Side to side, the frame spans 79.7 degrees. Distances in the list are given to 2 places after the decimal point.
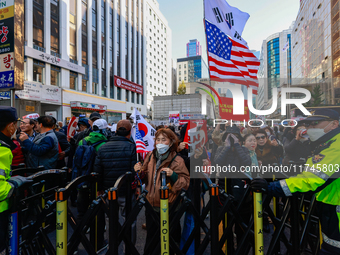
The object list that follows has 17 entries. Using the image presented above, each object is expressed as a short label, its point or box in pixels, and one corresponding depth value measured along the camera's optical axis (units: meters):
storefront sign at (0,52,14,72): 5.84
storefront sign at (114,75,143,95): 33.25
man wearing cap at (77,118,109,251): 3.38
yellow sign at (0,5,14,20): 5.82
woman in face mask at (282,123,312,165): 2.63
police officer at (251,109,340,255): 1.83
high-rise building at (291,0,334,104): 30.34
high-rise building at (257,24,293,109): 108.19
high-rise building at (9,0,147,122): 18.83
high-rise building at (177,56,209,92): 125.00
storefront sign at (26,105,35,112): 17.84
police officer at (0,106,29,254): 1.88
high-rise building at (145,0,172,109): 64.31
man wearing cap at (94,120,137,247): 3.30
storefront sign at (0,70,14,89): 5.86
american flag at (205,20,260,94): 4.17
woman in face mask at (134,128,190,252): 2.64
